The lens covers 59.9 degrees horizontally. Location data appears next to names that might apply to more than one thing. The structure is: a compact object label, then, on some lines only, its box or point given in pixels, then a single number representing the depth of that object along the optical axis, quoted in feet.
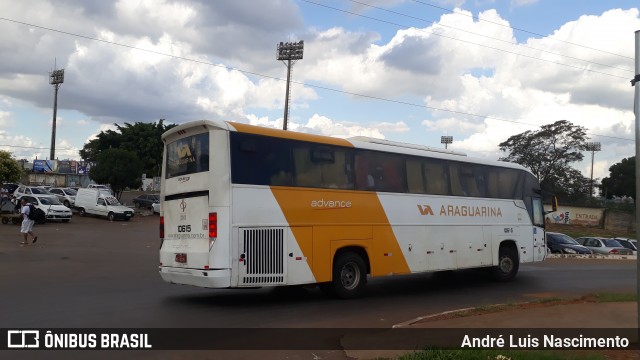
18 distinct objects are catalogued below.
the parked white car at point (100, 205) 136.56
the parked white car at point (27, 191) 144.66
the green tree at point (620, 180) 292.81
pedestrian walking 73.36
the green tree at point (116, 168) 163.12
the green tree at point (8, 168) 114.62
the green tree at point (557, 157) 230.27
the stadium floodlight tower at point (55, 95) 243.19
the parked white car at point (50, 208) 119.24
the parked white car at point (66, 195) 151.74
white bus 34.37
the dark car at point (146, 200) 172.35
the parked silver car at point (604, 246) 100.73
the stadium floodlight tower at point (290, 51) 179.52
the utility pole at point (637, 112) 20.58
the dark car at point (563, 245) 95.50
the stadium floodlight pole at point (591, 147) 231.50
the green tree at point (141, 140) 215.92
